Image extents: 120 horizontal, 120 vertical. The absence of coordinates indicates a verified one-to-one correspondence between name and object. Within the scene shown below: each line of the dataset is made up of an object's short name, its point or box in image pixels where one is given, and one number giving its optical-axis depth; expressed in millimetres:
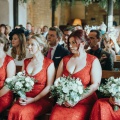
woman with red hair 3393
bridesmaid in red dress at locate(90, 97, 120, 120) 3266
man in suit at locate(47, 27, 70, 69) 4748
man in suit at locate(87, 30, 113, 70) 4379
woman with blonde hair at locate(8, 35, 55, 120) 3543
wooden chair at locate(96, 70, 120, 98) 3968
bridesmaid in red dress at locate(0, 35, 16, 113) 3871
